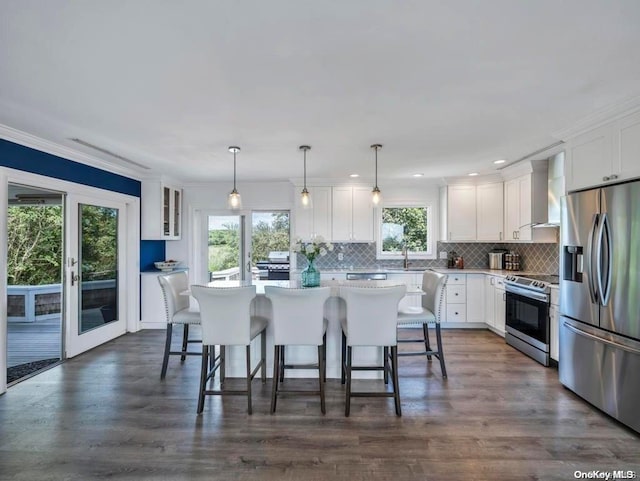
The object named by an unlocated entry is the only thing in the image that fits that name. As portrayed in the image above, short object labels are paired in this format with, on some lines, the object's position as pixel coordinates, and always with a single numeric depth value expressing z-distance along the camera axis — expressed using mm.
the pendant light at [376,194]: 3604
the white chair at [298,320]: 2646
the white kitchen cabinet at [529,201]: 4301
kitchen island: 3281
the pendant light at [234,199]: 3502
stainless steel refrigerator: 2371
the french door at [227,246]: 5848
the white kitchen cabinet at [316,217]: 5574
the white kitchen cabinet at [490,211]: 5156
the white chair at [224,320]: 2660
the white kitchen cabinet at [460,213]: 5324
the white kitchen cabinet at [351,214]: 5582
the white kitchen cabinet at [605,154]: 2457
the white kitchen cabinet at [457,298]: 5129
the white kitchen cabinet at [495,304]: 4609
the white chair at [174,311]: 3236
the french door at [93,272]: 3951
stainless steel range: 3650
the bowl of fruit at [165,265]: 5325
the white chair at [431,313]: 3168
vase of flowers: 3213
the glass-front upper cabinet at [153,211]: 5141
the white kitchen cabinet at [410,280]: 5258
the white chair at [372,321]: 2625
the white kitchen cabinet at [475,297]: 5078
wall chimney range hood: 3895
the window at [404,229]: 5801
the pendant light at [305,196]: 3623
